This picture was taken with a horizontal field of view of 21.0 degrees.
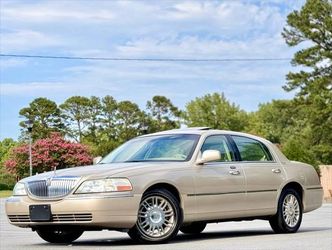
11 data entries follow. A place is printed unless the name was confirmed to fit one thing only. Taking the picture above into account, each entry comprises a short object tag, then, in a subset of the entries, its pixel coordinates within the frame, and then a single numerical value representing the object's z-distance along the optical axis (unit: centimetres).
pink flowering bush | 7825
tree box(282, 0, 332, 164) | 5919
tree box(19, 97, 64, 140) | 8031
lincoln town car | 1148
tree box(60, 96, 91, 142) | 9012
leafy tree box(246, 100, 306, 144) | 10815
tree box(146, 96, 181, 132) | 11231
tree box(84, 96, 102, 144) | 10012
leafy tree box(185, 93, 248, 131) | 10588
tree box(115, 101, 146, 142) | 10431
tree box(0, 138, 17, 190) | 8450
